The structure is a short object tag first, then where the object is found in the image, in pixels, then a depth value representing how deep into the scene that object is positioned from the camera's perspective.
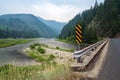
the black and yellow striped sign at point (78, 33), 5.32
